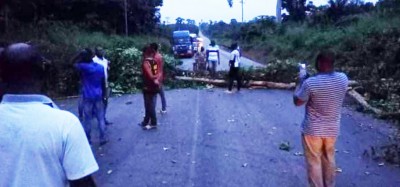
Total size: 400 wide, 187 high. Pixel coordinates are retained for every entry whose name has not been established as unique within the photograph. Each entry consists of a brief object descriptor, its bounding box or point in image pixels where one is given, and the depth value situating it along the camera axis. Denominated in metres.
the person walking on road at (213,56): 23.91
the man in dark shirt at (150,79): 11.48
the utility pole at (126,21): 43.61
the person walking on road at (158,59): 11.74
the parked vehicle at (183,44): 56.06
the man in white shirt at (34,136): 2.53
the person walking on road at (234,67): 19.05
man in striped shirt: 6.16
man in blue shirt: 9.75
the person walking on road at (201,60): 25.68
